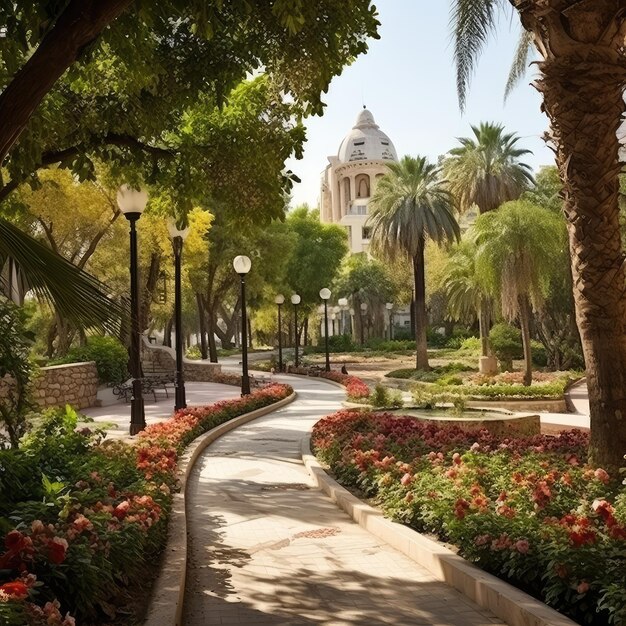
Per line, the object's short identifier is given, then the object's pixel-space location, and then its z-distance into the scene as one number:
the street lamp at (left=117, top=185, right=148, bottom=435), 11.89
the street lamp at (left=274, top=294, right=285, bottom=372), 37.73
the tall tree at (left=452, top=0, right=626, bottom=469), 6.97
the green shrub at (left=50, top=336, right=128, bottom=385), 22.20
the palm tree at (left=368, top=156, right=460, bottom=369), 32.44
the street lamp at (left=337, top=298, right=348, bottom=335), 81.21
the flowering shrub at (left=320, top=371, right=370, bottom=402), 20.86
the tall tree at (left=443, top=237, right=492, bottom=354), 30.88
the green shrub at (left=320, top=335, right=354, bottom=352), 56.34
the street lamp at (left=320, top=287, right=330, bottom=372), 33.25
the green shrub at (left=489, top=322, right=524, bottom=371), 32.72
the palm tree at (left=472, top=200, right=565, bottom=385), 23.69
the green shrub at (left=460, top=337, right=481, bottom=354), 43.88
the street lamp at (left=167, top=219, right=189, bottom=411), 15.86
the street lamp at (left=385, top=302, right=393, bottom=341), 66.38
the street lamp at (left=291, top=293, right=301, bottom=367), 36.56
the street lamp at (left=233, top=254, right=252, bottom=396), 20.36
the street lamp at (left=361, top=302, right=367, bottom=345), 61.75
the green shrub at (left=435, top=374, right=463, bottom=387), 25.99
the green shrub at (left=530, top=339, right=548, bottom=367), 35.28
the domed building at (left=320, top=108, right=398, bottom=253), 107.00
